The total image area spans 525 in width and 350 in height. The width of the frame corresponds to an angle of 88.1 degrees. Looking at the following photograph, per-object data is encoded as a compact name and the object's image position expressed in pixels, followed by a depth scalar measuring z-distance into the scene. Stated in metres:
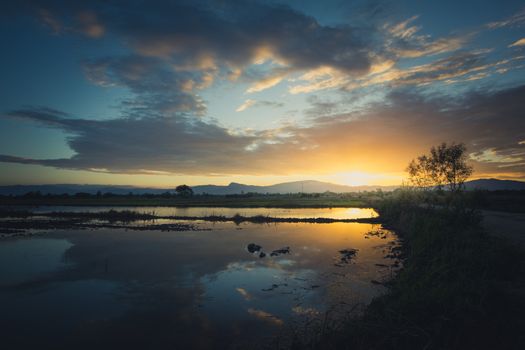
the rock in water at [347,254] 20.41
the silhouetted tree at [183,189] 176.15
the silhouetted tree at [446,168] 66.06
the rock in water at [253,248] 23.75
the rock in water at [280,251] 22.69
